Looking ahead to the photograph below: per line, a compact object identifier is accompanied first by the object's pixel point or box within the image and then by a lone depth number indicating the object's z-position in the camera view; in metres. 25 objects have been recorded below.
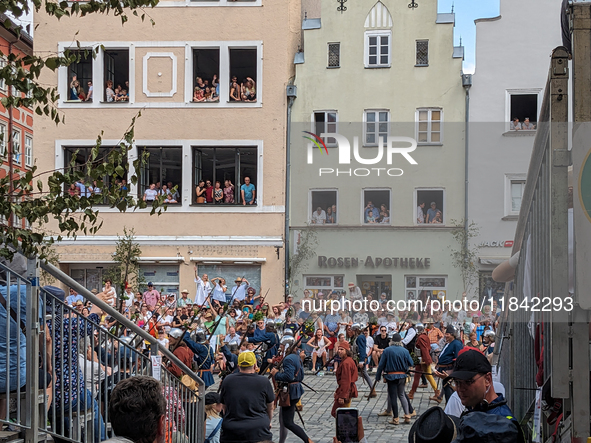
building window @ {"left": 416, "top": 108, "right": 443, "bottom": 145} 29.19
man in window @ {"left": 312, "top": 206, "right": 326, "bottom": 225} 29.22
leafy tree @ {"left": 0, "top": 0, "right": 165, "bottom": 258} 4.22
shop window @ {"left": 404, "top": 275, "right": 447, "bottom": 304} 28.36
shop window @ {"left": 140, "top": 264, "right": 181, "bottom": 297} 29.08
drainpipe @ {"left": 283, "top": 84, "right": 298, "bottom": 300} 28.91
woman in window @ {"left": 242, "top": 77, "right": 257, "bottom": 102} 29.67
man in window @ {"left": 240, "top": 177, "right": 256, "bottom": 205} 29.23
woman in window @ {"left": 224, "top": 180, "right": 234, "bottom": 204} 29.45
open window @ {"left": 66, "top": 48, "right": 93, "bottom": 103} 30.27
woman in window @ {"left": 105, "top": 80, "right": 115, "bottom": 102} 30.09
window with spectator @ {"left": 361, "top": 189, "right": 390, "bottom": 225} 29.06
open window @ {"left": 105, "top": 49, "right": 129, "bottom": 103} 30.19
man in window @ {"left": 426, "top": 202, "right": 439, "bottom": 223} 28.78
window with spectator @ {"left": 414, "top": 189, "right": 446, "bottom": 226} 28.78
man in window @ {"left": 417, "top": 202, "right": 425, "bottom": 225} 28.81
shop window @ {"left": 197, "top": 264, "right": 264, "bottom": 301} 28.66
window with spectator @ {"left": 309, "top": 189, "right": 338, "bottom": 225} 29.30
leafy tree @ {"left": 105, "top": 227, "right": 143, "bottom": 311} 28.00
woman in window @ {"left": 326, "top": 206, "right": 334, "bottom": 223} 29.42
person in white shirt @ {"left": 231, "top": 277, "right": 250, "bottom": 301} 25.58
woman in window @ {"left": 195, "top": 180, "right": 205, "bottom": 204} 29.44
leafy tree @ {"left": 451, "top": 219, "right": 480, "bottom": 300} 28.02
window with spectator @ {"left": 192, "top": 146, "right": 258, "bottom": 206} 29.53
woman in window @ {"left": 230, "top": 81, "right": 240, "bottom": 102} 29.64
